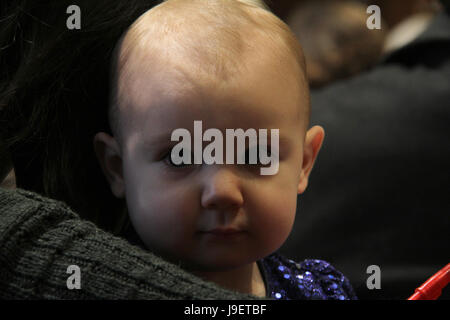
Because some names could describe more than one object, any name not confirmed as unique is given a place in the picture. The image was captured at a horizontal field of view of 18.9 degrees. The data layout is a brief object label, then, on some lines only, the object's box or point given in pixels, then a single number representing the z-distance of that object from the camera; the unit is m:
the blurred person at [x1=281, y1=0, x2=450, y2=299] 1.04
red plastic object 0.78
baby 0.77
